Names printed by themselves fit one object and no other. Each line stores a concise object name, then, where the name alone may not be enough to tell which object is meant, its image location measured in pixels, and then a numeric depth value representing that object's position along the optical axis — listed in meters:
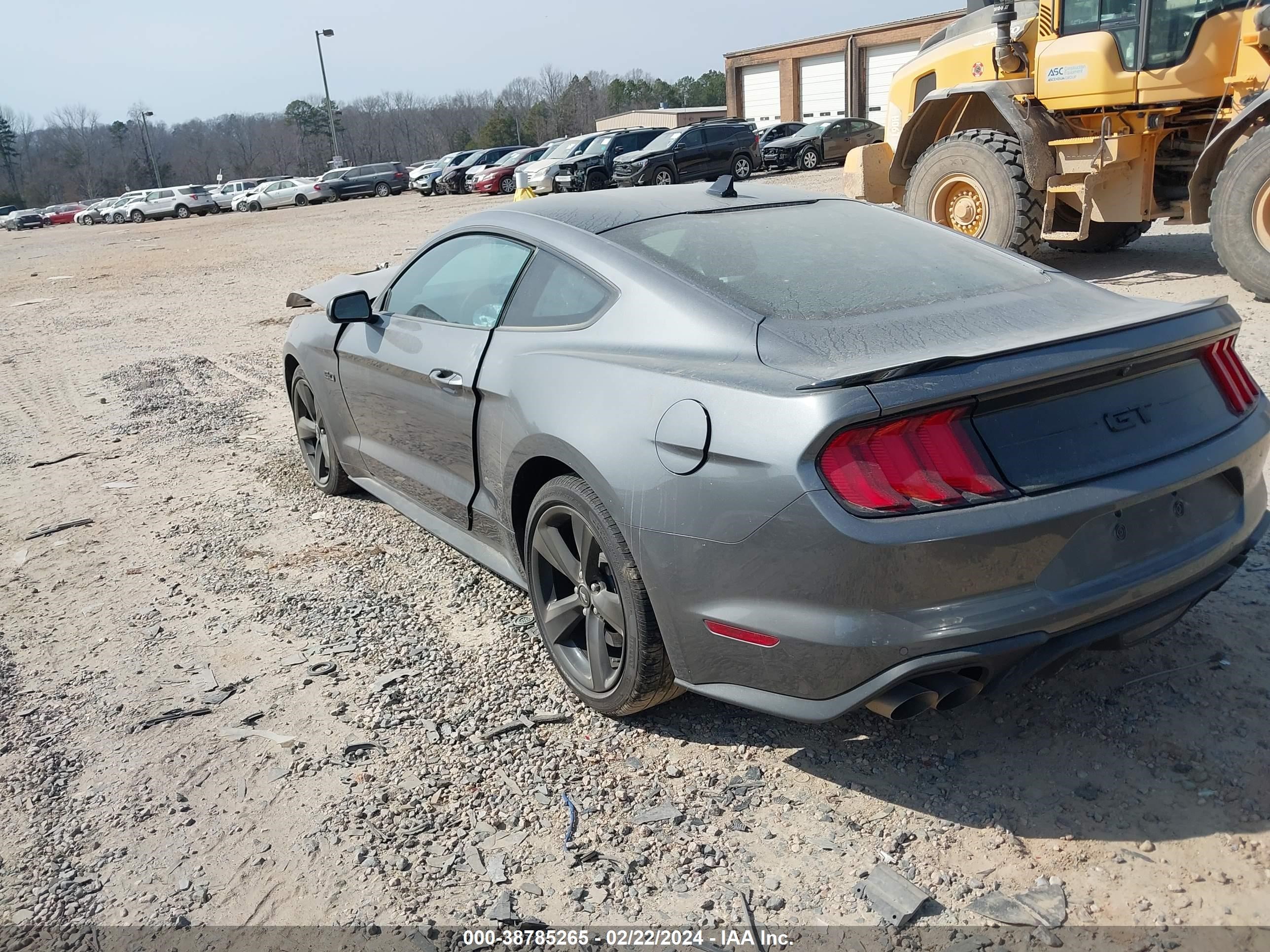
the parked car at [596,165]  28.45
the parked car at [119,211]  51.58
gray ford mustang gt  2.33
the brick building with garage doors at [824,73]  42.75
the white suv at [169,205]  50.38
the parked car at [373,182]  45.31
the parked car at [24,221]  59.59
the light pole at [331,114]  62.25
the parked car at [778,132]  34.25
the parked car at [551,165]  29.08
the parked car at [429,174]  40.69
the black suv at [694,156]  27.00
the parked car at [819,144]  31.20
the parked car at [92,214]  54.91
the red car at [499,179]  35.69
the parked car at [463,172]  39.03
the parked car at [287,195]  45.66
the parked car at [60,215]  62.22
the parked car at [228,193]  51.38
